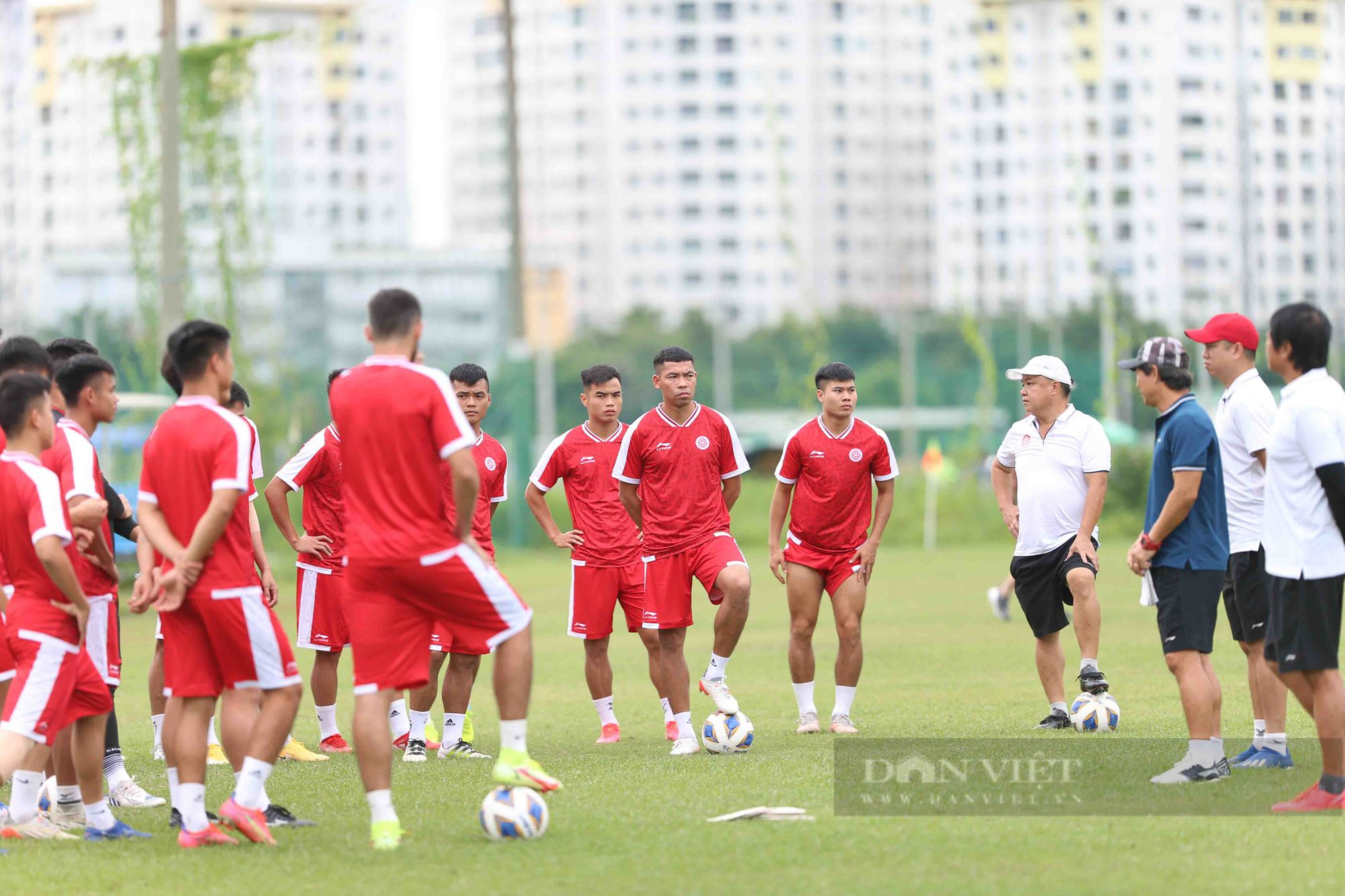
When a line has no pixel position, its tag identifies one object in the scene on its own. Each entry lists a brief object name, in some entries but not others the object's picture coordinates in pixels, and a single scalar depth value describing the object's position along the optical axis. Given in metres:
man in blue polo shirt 15.73
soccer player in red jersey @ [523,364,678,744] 21.41
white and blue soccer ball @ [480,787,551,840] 13.86
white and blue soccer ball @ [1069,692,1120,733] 20.09
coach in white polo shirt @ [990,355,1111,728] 20.77
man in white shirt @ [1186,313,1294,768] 16.41
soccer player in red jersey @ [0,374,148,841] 13.88
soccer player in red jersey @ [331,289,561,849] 13.62
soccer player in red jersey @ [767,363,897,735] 21.16
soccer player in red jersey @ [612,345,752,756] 19.89
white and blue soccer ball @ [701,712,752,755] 19.11
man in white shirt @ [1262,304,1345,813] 14.07
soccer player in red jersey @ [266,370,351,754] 20.61
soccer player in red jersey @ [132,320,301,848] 13.80
